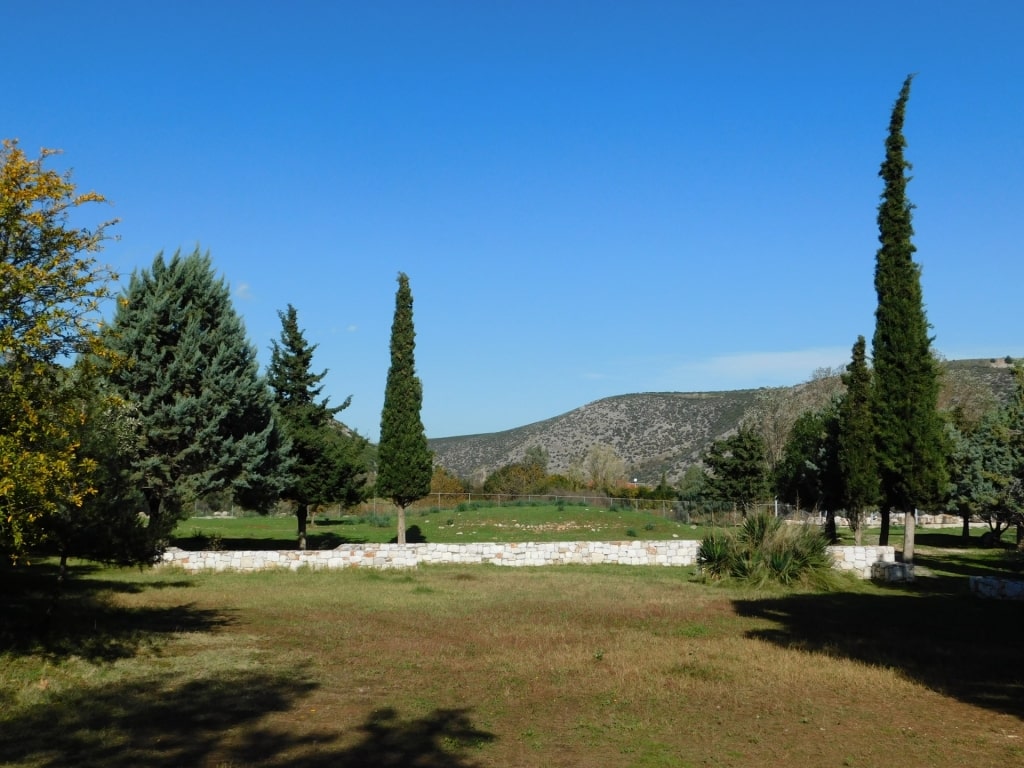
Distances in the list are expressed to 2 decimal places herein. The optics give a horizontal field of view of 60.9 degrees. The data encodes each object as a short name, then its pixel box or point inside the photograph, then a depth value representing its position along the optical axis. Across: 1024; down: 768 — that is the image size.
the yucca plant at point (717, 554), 25.02
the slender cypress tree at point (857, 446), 34.72
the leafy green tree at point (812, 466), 42.66
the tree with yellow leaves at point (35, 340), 10.63
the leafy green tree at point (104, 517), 17.12
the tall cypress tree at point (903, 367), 28.28
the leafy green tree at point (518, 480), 71.06
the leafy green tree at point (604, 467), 88.24
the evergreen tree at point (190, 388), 28.80
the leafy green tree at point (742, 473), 48.88
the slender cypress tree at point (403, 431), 33.72
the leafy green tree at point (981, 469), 36.53
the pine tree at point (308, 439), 35.66
